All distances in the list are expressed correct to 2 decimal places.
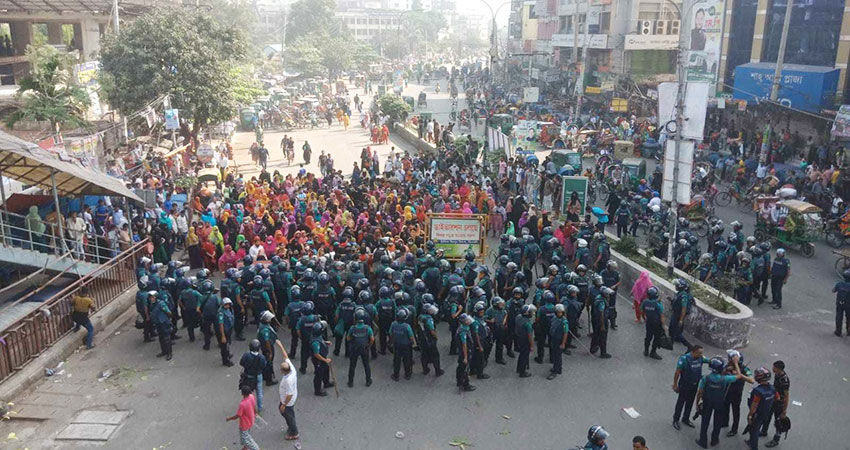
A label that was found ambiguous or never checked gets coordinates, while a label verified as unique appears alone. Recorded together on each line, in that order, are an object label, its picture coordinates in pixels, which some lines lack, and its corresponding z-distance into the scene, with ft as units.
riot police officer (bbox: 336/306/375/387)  34.04
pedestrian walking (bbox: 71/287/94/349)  39.32
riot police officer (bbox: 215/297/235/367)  36.88
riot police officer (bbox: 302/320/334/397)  33.17
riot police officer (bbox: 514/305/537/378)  35.27
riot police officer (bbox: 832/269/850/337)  40.13
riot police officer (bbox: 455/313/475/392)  33.76
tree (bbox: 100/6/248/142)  90.94
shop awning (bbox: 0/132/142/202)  41.34
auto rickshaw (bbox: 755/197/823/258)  56.44
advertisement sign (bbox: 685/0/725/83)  120.57
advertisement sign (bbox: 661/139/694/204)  42.90
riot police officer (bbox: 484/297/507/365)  36.47
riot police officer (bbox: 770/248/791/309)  44.42
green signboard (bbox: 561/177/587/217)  64.64
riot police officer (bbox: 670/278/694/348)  37.96
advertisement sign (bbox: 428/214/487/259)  51.34
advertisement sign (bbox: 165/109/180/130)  82.02
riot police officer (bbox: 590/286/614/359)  37.56
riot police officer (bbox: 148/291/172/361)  38.04
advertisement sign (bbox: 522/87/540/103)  128.77
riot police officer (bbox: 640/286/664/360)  37.09
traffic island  39.14
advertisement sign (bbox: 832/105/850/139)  77.66
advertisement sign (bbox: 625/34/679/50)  151.84
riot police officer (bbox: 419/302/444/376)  35.32
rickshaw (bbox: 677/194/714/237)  64.34
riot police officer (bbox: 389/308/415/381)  34.88
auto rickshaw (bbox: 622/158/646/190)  75.77
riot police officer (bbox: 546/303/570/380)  35.17
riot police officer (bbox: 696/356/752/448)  28.68
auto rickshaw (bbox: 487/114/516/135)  116.42
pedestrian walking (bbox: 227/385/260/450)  27.32
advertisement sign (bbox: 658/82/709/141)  42.22
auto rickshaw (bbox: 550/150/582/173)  82.43
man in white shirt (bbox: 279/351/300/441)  29.07
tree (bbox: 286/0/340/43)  314.14
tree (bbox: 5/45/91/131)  71.56
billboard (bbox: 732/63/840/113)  92.48
